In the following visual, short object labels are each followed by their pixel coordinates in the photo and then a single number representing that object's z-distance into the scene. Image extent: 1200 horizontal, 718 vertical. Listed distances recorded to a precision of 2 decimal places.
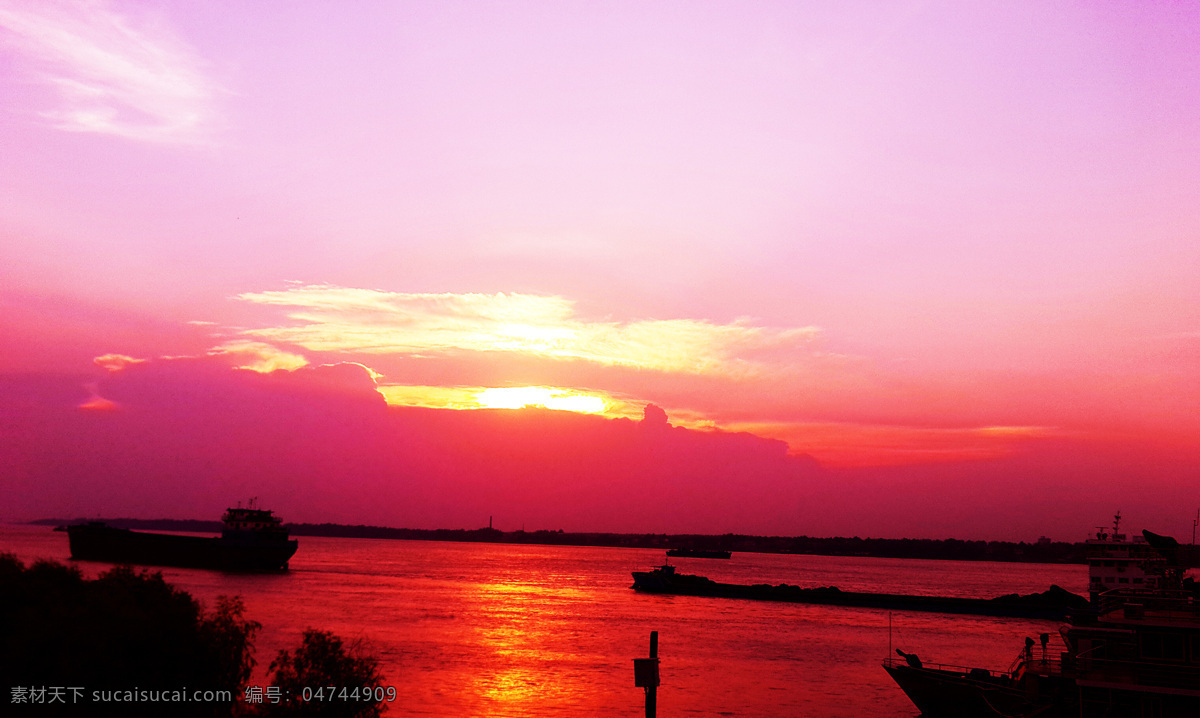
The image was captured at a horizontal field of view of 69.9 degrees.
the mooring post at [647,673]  22.53
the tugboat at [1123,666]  25.92
